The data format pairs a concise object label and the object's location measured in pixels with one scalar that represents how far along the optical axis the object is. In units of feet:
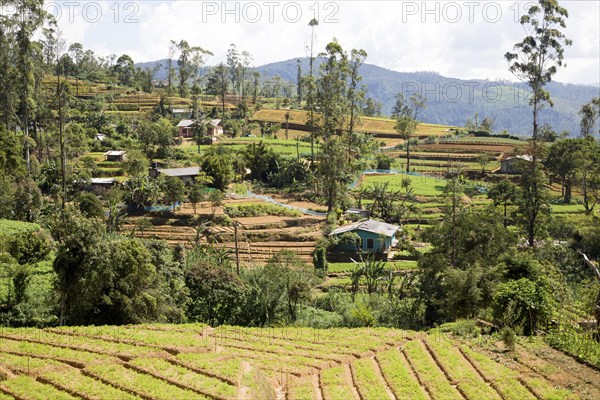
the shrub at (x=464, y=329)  65.87
